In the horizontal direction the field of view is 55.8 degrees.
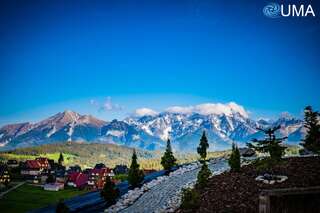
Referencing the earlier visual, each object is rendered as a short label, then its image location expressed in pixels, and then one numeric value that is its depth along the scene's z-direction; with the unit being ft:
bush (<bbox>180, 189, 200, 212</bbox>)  51.07
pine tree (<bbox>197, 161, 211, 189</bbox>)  60.27
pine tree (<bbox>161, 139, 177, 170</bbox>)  103.21
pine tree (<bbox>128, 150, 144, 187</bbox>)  92.40
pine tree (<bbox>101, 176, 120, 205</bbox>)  78.93
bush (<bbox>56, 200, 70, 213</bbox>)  64.03
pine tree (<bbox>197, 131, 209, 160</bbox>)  98.43
